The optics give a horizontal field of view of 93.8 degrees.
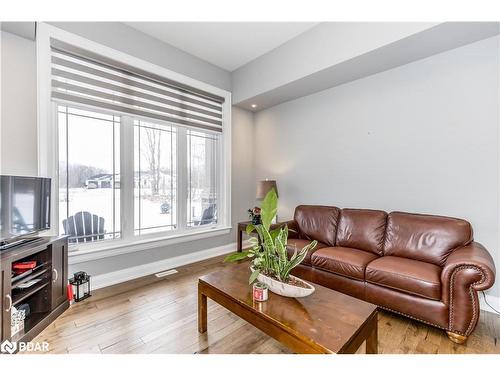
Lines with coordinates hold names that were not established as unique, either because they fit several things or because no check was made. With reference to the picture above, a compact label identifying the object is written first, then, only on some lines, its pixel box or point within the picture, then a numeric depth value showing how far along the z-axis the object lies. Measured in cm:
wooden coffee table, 113
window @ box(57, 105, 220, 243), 252
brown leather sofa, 165
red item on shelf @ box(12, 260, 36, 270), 178
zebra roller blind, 236
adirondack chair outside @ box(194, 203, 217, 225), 373
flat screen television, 175
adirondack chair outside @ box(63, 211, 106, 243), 251
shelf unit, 156
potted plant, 154
